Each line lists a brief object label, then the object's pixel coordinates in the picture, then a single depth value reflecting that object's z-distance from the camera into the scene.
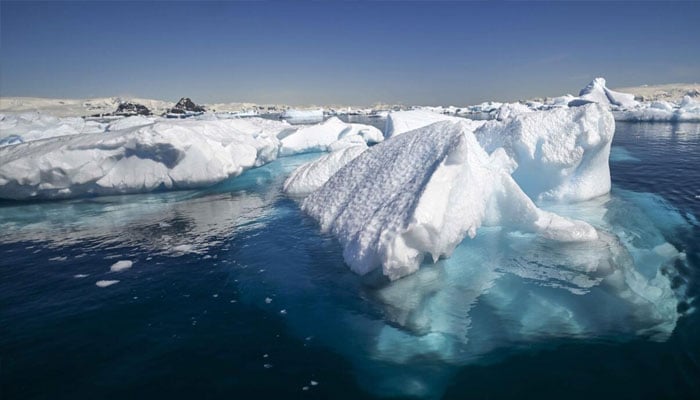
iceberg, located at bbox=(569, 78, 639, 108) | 56.53
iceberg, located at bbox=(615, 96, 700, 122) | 40.78
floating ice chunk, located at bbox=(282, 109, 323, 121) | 83.34
